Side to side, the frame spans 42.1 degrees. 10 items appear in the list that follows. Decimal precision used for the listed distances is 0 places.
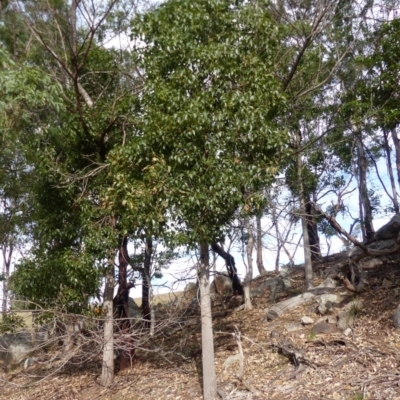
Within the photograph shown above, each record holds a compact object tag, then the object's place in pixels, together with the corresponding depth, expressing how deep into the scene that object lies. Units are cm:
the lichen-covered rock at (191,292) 1496
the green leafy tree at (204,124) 900
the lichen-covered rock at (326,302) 1142
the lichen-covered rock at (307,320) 1117
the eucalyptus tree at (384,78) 1134
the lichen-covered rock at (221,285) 1819
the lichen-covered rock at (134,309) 1769
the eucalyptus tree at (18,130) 885
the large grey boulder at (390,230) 1492
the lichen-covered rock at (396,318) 967
